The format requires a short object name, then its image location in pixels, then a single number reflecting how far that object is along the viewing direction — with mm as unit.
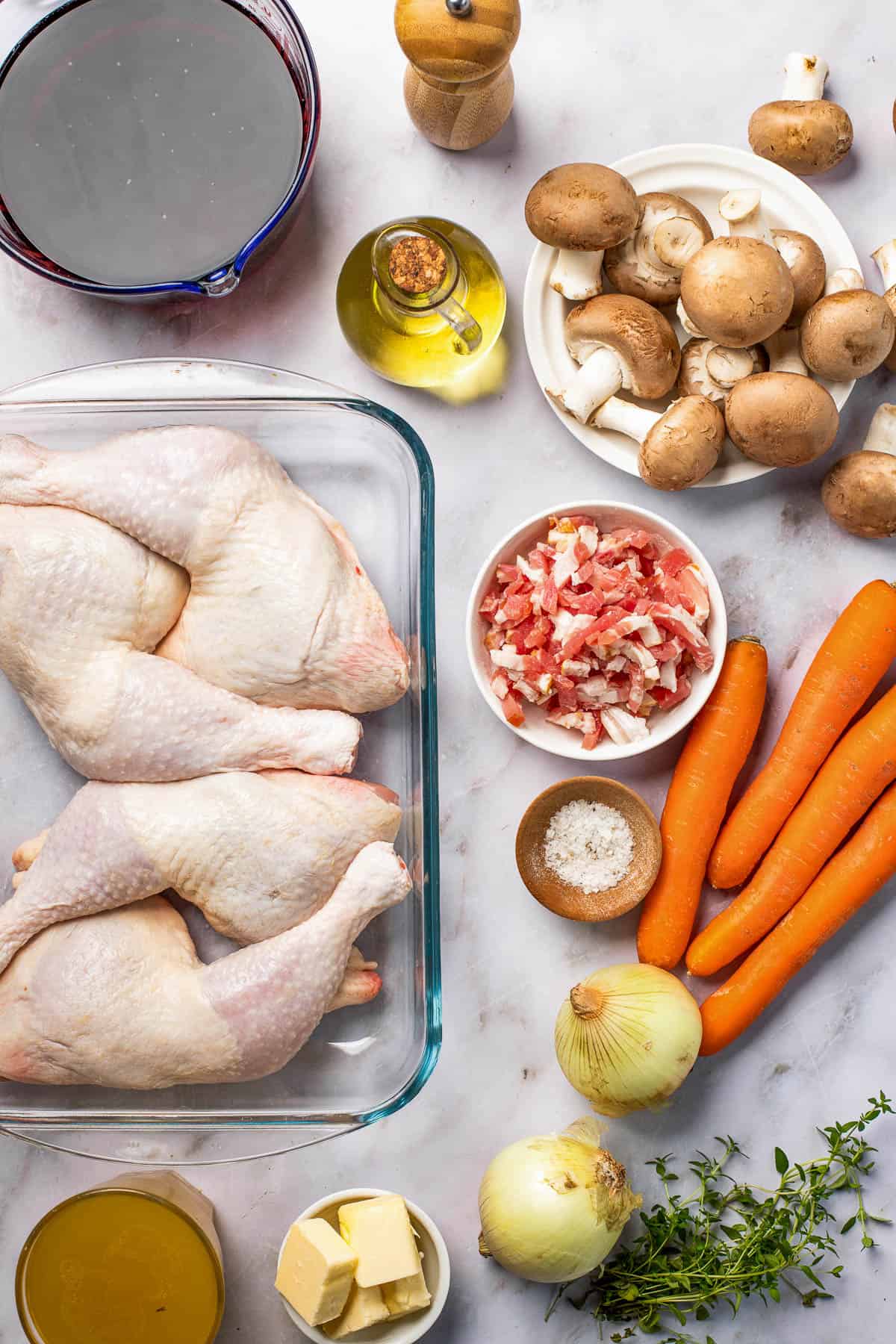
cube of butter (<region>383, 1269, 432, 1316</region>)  944
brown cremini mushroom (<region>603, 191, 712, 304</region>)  961
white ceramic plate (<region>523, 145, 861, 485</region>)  973
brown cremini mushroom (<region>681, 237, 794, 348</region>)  929
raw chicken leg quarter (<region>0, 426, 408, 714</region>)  923
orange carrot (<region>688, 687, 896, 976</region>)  993
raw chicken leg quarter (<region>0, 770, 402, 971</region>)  924
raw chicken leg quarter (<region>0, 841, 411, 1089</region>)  924
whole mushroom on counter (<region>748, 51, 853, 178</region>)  973
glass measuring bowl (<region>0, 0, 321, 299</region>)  947
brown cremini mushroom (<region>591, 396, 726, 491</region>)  947
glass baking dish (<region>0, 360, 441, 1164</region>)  958
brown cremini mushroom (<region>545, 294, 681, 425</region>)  953
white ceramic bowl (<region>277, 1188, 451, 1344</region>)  950
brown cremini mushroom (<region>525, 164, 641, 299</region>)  941
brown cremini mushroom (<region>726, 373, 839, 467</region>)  938
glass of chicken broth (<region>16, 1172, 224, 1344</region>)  943
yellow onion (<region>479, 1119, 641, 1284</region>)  947
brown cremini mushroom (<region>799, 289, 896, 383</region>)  938
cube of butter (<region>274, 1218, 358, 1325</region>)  924
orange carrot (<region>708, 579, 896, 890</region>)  979
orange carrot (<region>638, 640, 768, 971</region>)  983
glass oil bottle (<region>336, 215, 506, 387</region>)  942
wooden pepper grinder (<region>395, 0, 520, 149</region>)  916
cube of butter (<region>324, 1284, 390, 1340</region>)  939
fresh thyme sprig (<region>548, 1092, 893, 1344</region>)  961
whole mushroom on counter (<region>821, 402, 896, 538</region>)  968
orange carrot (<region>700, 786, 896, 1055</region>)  988
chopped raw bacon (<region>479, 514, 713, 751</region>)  956
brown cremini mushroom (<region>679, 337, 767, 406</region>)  968
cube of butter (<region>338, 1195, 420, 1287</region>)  931
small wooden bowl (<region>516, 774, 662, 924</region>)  974
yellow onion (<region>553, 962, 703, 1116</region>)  954
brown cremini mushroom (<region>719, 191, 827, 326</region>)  958
